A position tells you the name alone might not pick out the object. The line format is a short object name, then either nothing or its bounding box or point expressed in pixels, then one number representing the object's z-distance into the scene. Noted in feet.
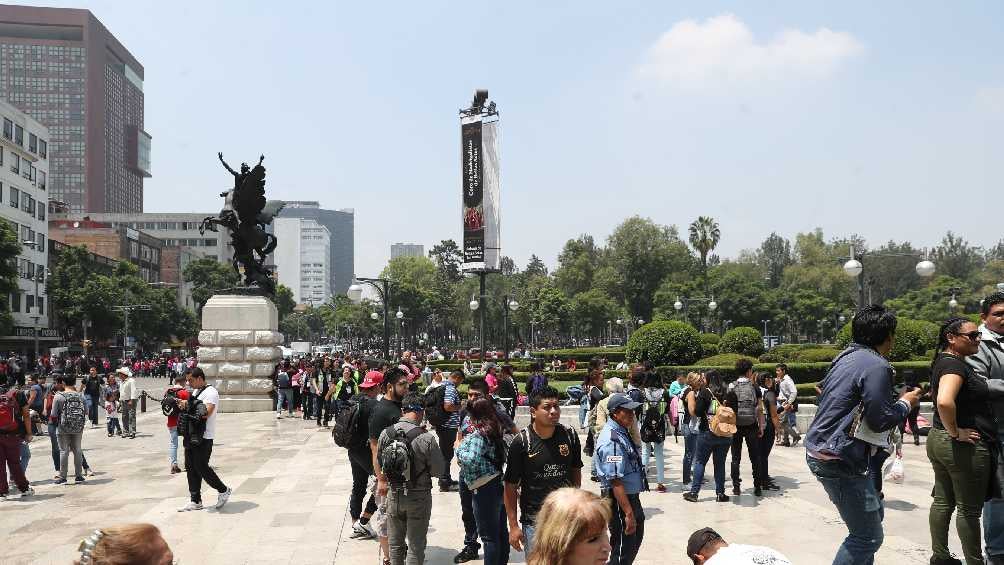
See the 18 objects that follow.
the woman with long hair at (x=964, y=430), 16.69
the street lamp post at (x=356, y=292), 81.30
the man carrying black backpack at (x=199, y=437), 30.37
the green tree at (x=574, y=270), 311.68
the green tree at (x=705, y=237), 312.91
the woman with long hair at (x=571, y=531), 8.69
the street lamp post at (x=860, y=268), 59.98
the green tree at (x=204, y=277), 300.61
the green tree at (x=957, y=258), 326.03
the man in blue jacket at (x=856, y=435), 14.71
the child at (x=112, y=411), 62.85
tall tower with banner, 130.21
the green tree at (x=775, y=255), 403.13
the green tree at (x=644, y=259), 295.69
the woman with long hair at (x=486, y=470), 19.79
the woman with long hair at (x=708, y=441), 31.45
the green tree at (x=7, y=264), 144.05
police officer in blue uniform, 18.53
